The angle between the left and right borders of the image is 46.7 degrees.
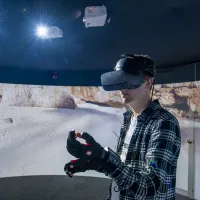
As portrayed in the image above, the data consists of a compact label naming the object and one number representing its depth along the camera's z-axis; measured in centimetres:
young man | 89
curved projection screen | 424
